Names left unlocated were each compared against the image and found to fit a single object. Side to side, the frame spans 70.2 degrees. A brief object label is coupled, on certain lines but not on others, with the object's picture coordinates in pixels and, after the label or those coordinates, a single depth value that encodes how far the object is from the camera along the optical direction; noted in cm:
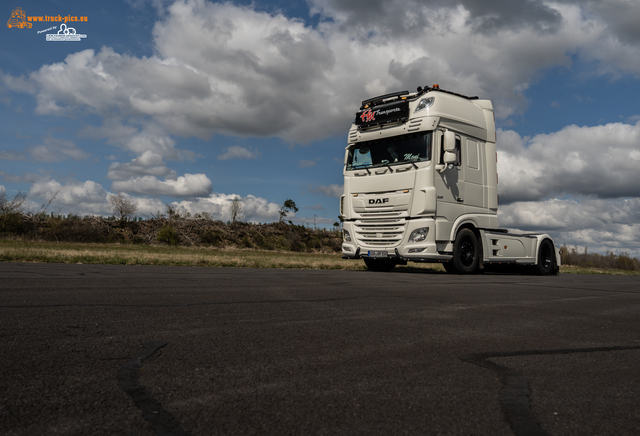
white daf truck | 1109
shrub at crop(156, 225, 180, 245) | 2869
